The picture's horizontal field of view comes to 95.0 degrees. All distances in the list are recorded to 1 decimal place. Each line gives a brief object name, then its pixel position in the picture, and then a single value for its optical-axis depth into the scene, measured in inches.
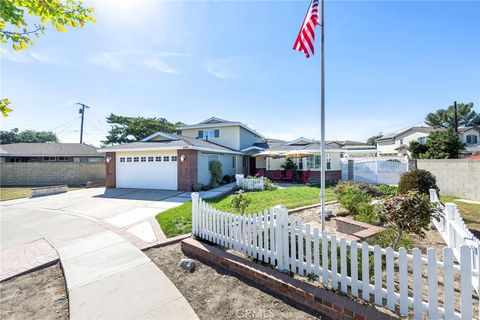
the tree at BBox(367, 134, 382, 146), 2793.8
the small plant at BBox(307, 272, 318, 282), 135.5
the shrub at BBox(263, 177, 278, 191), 585.0
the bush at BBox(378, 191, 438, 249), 150.1
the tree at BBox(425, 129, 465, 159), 781.9
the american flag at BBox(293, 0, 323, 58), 213.2
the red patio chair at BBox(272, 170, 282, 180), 819.2
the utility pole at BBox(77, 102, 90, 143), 1243.8
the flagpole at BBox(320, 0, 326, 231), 218.2
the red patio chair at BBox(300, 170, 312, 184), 750.5
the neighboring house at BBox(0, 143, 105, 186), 861.2
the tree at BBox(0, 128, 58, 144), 1937.9
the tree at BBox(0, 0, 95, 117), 103.8
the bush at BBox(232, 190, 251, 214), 230.8
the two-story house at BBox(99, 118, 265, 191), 577.9
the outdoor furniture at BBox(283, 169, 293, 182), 788.6
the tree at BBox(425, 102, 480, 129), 1894.7
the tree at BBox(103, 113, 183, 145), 1352.1
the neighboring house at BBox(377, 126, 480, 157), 1437.0
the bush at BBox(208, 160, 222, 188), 666.2
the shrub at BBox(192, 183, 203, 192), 576.1
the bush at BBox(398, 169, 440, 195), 298.0
